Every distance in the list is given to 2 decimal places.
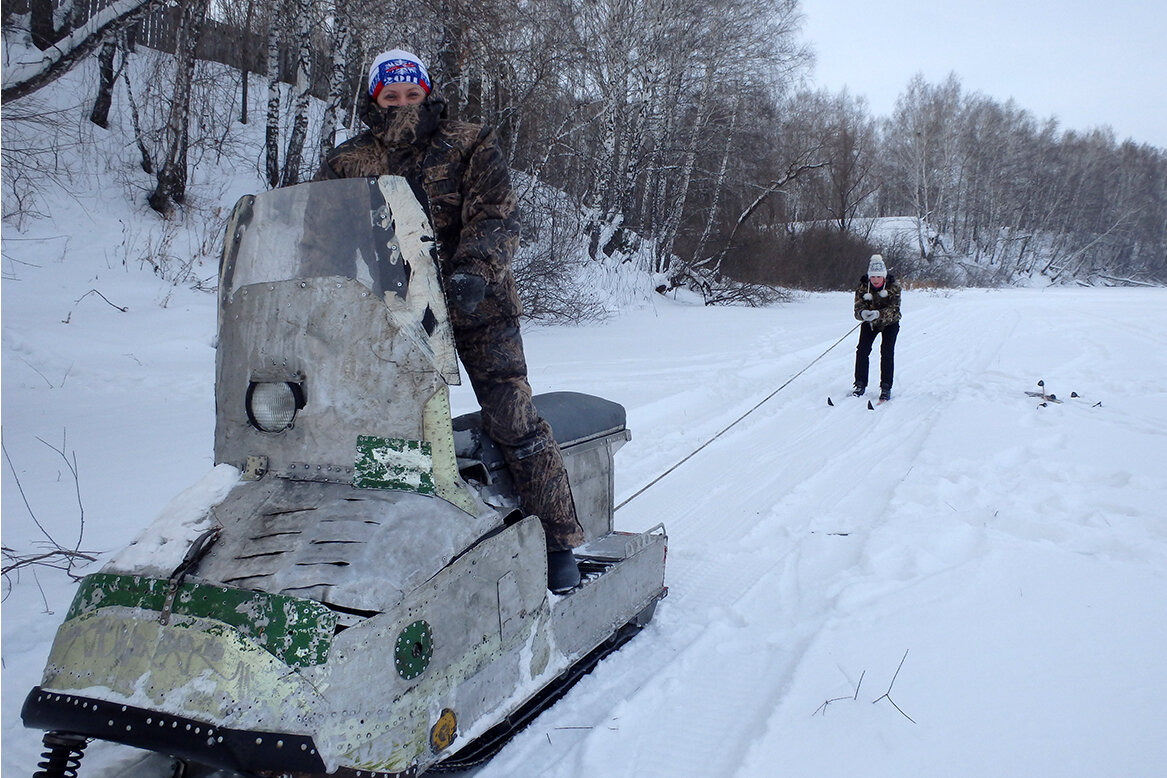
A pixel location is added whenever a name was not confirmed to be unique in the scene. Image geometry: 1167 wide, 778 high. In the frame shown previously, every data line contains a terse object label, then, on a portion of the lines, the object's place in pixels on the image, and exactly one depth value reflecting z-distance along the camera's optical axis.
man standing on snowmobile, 2.53
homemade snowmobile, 1.73
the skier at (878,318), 8.28
